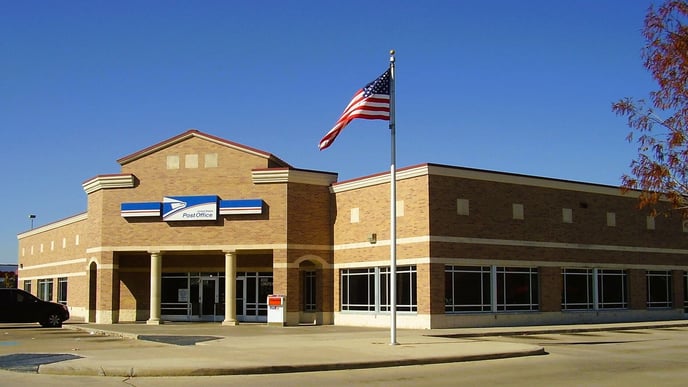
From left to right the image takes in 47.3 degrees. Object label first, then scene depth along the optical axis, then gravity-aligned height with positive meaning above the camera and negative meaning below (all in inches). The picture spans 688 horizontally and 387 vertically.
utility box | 1414.9 -86.8
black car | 1411.2 -83.0
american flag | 933.8 +191.6
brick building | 1360.7 +33.0
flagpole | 913.5 +74.1
